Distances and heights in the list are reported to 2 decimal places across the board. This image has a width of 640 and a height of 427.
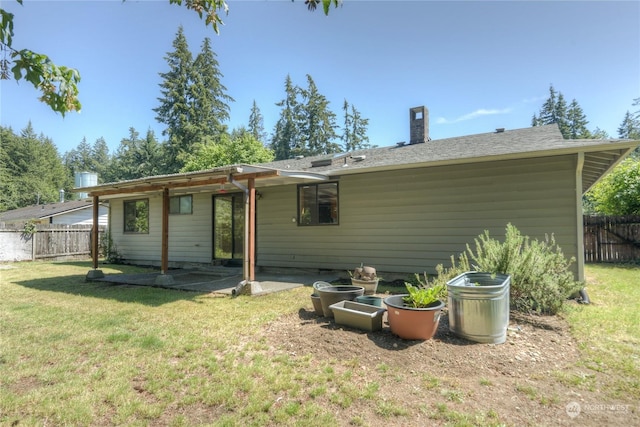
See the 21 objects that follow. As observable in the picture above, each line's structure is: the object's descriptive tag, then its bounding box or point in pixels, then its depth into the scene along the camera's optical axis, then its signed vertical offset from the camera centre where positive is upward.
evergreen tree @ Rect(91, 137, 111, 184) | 52.50 +11.62
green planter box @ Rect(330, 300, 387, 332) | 4.00 -1.15
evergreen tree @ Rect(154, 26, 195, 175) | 28.56 +10.41
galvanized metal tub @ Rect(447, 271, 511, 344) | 3.62 -1.01
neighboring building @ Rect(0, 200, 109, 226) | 18.56 +0.50
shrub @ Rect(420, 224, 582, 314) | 4.71 -0.80
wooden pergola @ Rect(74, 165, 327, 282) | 6.49 +0.86
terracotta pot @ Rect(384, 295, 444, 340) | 3.60 -1.10
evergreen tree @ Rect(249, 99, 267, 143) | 41.34 +12.64
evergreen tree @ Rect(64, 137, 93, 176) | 52.16 +10.93
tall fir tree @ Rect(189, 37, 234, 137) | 29.08 +11.41
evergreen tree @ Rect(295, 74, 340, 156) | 33.78 +9.85
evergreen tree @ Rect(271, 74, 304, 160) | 34.50 +10.31
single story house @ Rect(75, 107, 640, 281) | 6.21 +0.47
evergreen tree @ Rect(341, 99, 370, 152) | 36.44 +10.34
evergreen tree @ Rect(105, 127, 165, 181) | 33.62 +6.62
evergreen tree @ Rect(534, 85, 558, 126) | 39.16 +13.05
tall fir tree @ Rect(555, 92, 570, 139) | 38.78 +12.71
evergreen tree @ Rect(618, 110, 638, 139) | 41.76 +12.47
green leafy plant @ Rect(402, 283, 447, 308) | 3.82 -0.90
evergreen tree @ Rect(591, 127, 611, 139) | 36.60 +10.08
